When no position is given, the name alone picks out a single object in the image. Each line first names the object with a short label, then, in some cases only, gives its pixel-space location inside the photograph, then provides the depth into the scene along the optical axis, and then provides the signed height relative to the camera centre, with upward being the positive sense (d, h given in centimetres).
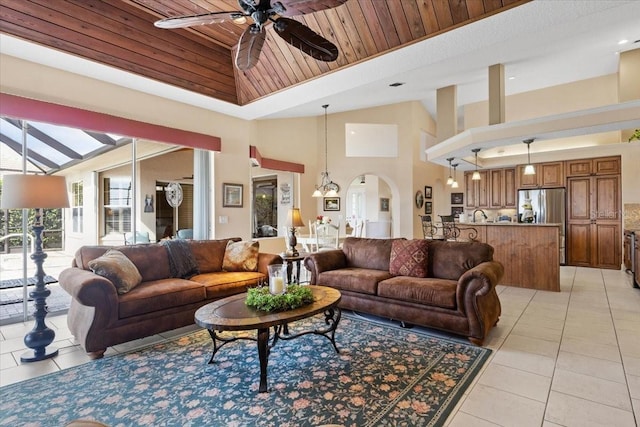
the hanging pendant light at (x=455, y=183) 782 +72
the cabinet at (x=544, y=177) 744 +85
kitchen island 509 -65
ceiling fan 230 +146
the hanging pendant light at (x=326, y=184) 878 +82
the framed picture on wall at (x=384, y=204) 1134 +33
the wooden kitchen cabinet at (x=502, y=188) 830 +64
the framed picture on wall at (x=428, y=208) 902 +14
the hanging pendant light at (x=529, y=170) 576 +76
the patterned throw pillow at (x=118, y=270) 294 -52
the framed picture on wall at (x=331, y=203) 895 +29
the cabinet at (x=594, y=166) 683 +100
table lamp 438 -11
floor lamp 274 +9
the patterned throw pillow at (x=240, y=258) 416 -57
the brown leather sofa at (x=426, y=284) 298 -76
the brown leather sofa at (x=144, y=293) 274 -77
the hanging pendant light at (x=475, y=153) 595 +101
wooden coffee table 222 -75
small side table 416 -62
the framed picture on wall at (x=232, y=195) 557 +34
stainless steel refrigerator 736 +14
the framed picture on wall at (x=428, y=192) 899 +60
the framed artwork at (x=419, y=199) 848 +38
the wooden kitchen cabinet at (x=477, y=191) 874 +61
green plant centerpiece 248 -68
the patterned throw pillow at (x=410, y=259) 374 -54
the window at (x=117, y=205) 526 +17
